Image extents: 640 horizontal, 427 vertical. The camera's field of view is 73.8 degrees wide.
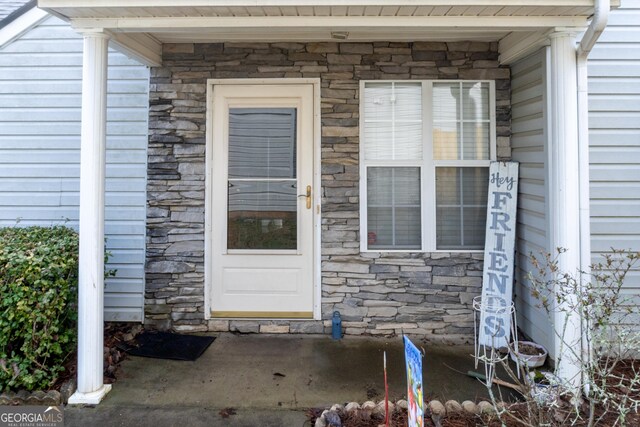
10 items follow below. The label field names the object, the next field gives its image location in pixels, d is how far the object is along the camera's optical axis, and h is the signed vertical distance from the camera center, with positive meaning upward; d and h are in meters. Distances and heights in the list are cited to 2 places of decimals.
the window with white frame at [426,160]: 3.79 +0.52
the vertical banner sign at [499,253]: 3.54 -0.28
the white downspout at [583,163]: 2.75 +0.36
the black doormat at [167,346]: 3.42 -1.07
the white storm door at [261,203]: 3.84 +0.14
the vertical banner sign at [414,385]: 1.93 -0.78
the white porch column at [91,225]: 2.78 -0.05
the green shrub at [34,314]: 2.75 -0.63
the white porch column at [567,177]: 2.72 +0.27
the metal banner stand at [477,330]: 3.20 -0.94
